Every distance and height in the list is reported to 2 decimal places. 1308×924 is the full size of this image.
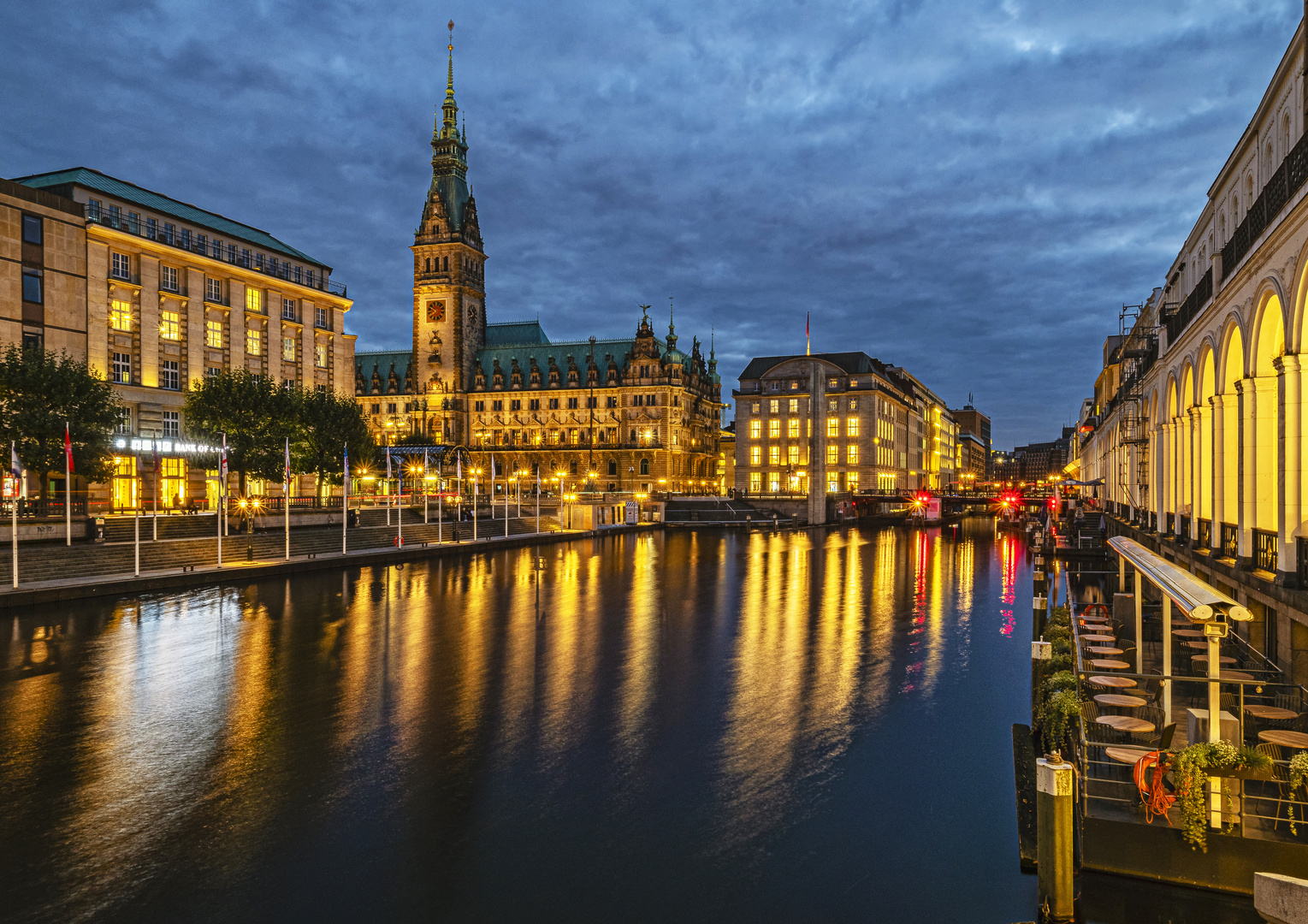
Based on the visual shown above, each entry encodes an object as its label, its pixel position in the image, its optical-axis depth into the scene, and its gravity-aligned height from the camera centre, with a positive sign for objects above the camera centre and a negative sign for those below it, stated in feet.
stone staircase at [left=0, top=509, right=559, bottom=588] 126.41 -15.59
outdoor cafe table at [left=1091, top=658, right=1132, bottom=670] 59.16 -14.62
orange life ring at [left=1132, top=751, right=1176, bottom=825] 36.47 -14.92
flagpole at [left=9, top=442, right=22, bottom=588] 114.93 +0.93
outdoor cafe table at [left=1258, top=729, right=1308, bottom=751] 39.33 -13.56
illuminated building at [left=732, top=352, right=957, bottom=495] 434.30 +26.63
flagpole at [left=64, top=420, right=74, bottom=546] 126.11 -4.95
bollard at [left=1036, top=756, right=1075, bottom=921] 32.24 -14.97
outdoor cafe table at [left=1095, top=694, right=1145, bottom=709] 48.87 -14.39
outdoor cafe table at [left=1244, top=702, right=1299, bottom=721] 43.75 -13.53
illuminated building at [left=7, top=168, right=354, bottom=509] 206.59 +49.33
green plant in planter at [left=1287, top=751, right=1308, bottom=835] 34.50 -13.08
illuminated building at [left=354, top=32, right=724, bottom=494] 482.28 +52.25
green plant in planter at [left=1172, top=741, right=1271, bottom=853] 34.65 -13.30
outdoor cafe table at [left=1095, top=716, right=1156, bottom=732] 45.21 -14.66
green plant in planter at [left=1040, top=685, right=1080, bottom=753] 46.85 -14.63
